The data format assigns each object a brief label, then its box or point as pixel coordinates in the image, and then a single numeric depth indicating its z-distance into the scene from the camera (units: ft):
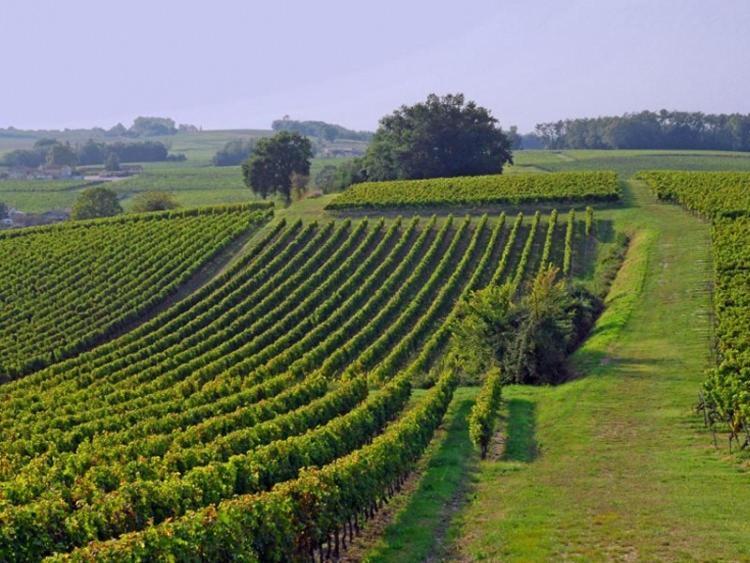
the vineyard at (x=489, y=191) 246.47
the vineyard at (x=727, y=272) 100.53
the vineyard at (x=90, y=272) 185.37
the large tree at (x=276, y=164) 337.52
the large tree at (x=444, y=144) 321.73
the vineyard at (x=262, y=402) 65.87
